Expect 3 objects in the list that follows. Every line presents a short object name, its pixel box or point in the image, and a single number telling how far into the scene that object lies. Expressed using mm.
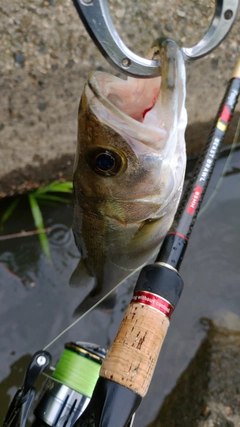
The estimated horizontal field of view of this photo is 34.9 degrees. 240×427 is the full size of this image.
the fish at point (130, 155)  223
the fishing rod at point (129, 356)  199
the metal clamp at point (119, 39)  187
